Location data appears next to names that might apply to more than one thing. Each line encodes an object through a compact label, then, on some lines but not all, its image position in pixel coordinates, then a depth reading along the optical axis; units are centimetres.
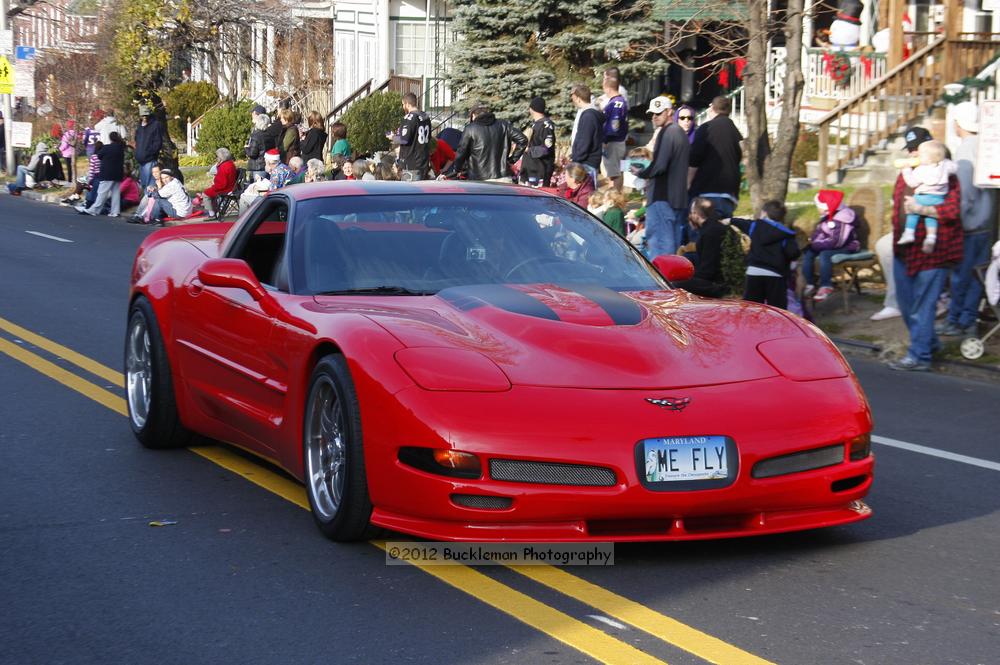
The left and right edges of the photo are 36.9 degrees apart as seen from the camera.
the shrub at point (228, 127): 3888
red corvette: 527
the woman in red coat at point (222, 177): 2569
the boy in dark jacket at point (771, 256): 1237
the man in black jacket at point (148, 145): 2789
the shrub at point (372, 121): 3422
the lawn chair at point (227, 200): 2602
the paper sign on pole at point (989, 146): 1191
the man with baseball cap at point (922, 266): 1142
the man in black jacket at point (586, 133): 1769
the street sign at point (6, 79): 3684
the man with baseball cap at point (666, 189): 1507
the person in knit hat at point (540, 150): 1836
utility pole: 3771
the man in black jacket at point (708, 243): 1331
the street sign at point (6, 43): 3719
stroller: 1174
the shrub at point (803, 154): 2270
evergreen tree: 2844
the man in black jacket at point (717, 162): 1574
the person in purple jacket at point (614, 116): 1852
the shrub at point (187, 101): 4516
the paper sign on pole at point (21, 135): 3681
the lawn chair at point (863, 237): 1462
